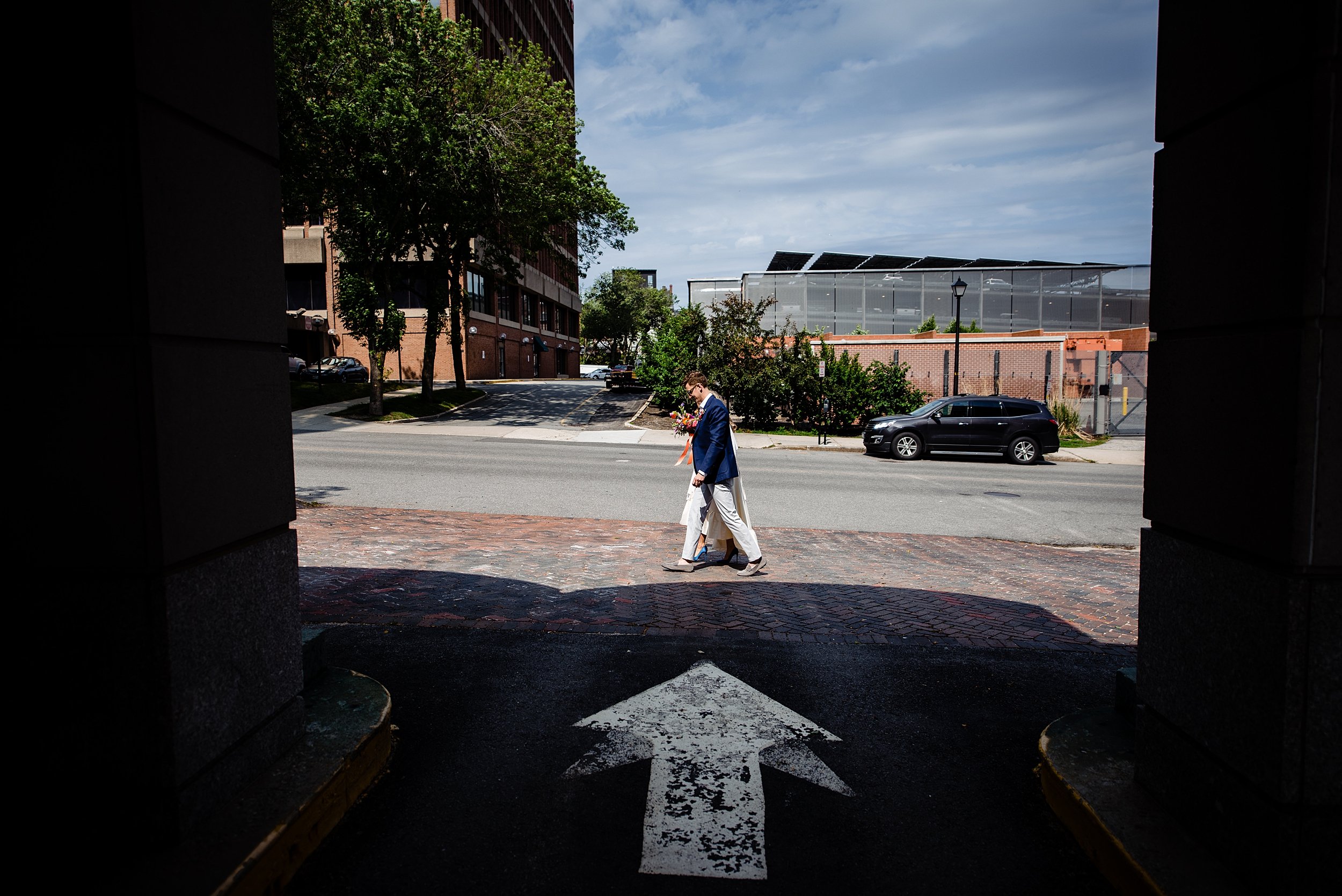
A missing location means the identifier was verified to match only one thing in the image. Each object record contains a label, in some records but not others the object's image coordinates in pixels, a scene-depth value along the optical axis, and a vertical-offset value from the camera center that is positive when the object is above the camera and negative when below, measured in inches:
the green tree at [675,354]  1211.2 +39.7
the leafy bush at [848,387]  1115.3 -10.0
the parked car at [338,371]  1820.9 +25.3
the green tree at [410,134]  1005.2 +308.8
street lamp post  1032.2 +115.0
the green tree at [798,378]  1121.4 +1.9
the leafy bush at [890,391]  1119.6 -16.2
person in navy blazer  308.3 -36.4
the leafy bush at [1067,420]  1129.4 -56.9
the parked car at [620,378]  1669.5 +5.3
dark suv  864.3 -54.6
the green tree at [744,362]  1141.7 +25.4
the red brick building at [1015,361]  1222.9 +26.9
